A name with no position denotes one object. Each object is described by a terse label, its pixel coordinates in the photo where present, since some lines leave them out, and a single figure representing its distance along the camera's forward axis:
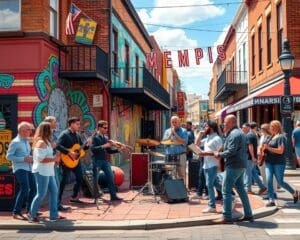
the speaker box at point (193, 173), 12.00
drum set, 11.20
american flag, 13.70
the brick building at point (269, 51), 18.14
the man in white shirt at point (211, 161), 9.11
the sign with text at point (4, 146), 12.01
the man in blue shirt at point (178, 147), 11.48
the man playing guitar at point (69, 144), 9.64
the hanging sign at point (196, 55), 21.47
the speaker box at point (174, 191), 10.32
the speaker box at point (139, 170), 12.41
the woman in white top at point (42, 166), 8.22
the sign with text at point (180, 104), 55.56
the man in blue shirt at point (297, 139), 14.34
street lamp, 16.17
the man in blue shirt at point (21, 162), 8.65
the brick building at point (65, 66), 12.31
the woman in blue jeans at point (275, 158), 9.77
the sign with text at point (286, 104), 16.23
